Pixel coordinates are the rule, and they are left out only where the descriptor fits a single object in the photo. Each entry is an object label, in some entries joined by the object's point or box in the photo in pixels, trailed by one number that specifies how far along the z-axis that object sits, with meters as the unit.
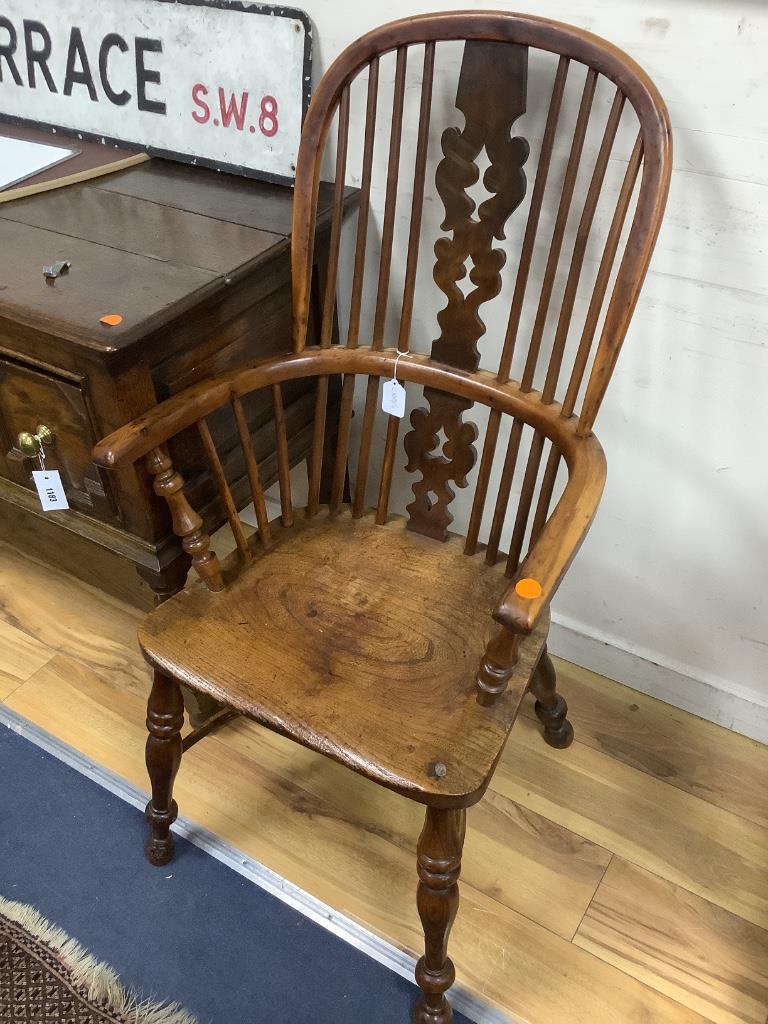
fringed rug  1.10
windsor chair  0.88
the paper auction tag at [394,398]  1.11
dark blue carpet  1.12
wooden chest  0.98
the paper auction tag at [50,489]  1.10
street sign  1.19
